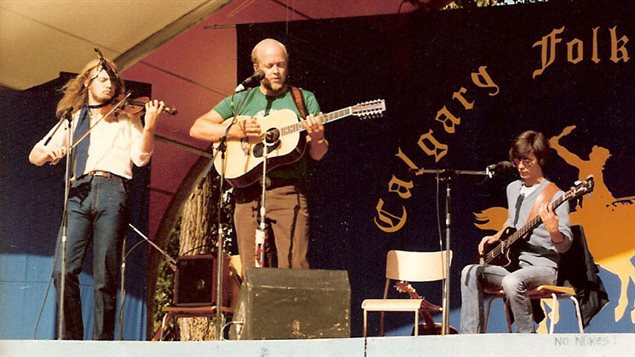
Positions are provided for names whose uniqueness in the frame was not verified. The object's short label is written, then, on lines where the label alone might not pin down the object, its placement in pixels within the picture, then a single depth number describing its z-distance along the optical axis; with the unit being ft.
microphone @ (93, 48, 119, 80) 46.37
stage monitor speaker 37.54
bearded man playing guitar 46.57
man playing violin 46.01
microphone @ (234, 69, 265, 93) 44.70
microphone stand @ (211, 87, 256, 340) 44.60
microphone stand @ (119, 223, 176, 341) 48.98
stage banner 49.39
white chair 47.79
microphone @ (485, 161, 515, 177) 47.16
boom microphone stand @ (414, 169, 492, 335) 45.73
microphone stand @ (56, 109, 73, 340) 45.04
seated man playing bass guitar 43.60
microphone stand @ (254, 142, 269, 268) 44.88
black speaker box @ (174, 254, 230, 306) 46.52
